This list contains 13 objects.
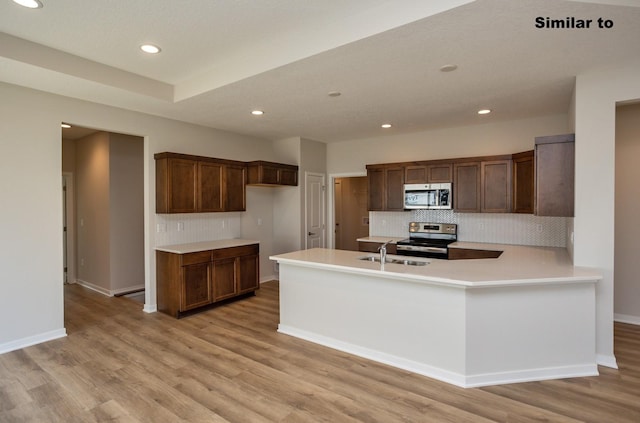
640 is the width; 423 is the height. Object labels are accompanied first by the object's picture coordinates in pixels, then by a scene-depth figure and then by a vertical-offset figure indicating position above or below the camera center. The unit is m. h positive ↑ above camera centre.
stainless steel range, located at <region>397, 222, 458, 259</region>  4.96 -0.53
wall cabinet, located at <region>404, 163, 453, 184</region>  5.17 +0.50
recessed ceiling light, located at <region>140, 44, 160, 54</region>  3.01 +1.39
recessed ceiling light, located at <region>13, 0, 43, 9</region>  2.33 +1.39
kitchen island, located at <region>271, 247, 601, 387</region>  2.74 -0.94
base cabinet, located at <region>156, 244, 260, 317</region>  4.39 -0.95
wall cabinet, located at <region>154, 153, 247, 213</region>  4.52 +0.32
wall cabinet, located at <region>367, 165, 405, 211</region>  5.57 +0.31
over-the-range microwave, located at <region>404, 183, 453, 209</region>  5.15 +0.15
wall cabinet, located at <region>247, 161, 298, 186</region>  5.47 +0.54
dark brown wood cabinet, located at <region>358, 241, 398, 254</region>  5.37 -0.64
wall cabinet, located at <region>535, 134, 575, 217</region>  3.16 +0.29
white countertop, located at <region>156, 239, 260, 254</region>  4.46 -0.54
